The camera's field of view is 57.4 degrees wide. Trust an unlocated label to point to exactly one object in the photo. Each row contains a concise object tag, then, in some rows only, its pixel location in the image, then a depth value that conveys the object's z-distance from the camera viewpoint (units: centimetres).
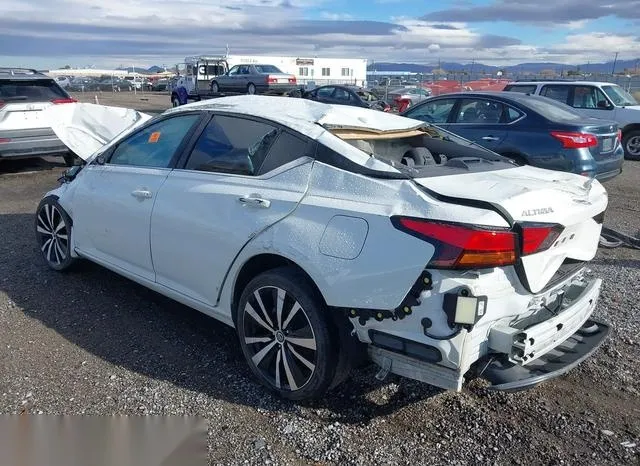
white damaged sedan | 277
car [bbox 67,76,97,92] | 5087
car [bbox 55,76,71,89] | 5127
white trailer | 4456
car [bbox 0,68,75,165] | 964
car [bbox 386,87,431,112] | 2445
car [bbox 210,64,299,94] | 2936
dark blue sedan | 770
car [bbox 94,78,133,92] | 5559
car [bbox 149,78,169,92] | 5805
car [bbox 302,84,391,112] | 2145
